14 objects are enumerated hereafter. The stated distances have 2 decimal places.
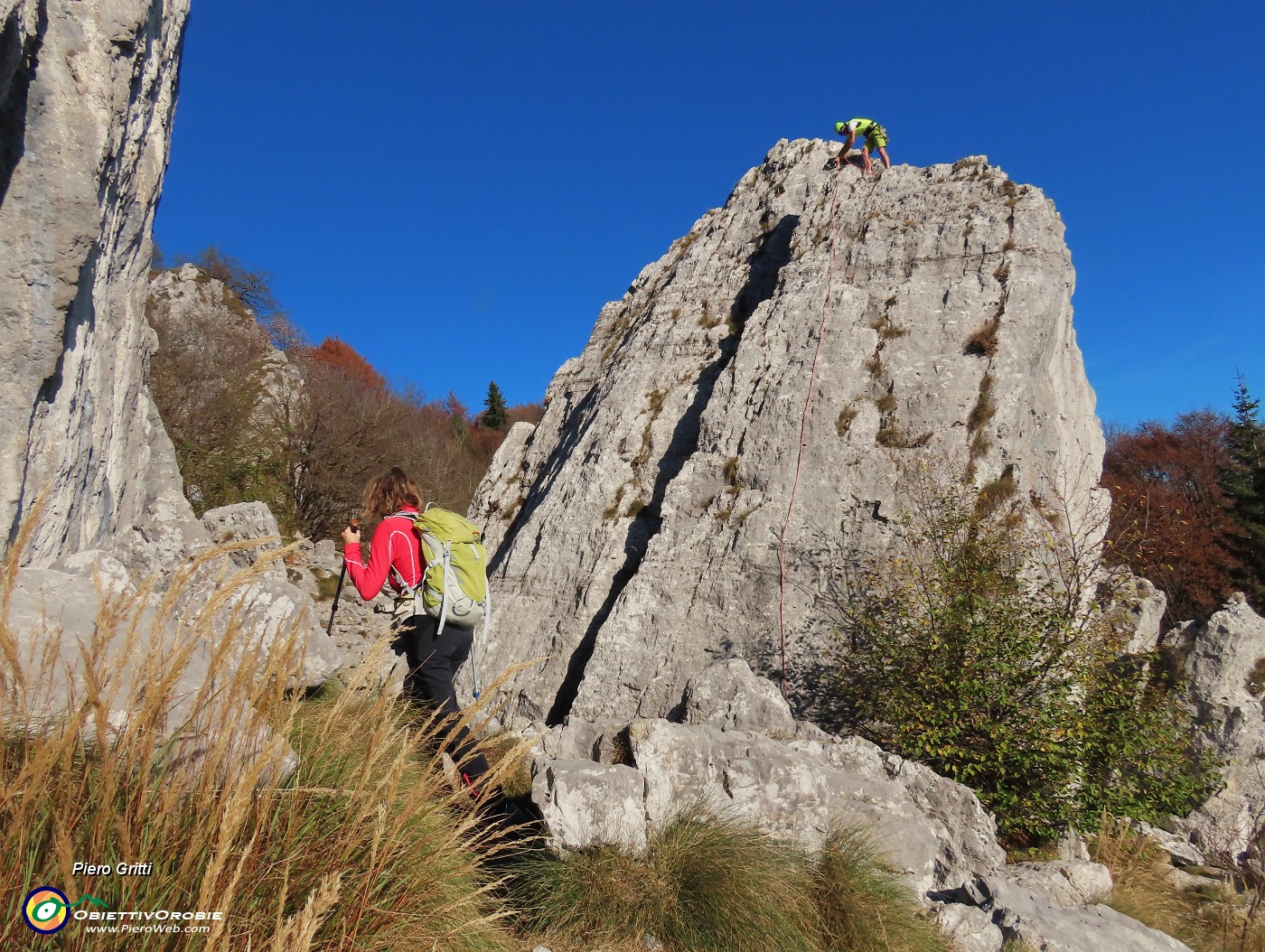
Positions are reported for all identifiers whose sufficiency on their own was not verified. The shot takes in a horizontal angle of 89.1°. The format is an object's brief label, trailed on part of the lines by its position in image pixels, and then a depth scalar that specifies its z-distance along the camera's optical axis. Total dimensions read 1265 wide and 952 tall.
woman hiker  4.52
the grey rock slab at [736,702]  5.77
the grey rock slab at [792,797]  4.21
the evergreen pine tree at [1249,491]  24.75
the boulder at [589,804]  3.71
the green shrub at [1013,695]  5.73
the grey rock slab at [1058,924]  3.69
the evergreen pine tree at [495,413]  56.09
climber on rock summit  12.59
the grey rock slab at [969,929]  3.71
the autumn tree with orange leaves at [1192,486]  25.38
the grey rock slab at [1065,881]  4.50
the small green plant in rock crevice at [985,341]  9.44
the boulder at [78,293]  3.31
